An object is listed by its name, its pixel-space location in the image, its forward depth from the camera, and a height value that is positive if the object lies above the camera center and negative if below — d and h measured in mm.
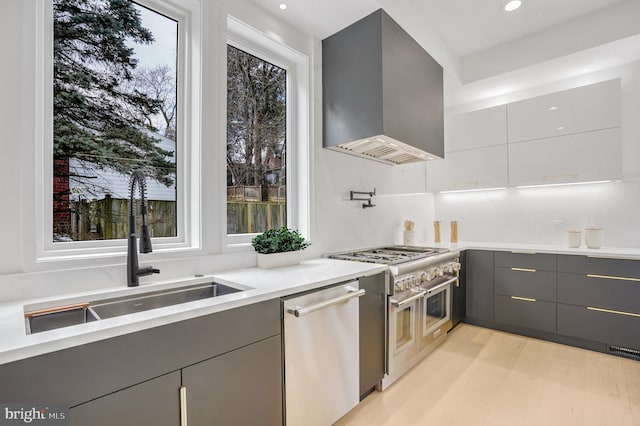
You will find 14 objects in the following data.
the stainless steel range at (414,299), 1971 -651
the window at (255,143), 1988 +518
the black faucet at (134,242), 1340 -124
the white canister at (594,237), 2693 -236
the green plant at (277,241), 1879 -175
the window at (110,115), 1363 +521
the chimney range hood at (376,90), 2064 +945
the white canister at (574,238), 2797 -255
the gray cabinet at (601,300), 2312 -740
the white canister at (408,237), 3219 -263
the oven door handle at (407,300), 1931 -593
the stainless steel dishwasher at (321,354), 1354 -713
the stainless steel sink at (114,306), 1087 -388
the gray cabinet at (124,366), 756 -444
